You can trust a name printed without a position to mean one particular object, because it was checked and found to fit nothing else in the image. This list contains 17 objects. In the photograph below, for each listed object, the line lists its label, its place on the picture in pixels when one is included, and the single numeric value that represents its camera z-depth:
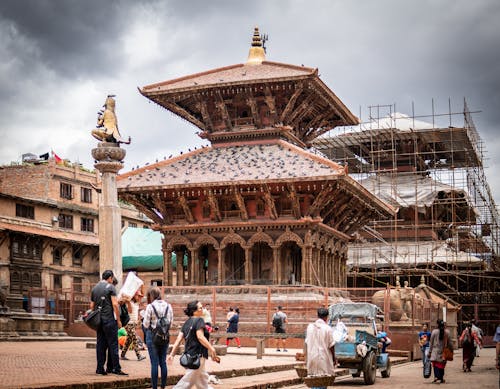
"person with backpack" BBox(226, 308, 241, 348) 31.42
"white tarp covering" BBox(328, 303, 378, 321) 24.09
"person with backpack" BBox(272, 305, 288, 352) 30.84
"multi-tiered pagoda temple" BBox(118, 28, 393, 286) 37.06
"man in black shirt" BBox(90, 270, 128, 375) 15.84
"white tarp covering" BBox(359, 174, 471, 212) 54.22
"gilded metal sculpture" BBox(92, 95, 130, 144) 28.94
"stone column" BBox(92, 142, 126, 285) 28.78
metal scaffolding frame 51.78
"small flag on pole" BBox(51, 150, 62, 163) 69.94
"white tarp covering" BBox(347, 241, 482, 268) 51.22
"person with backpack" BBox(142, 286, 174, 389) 15.00
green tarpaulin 62.53
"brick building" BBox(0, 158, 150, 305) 57.66
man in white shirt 14.23
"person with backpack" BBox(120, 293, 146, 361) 20.56
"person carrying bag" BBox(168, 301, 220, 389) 12.60
